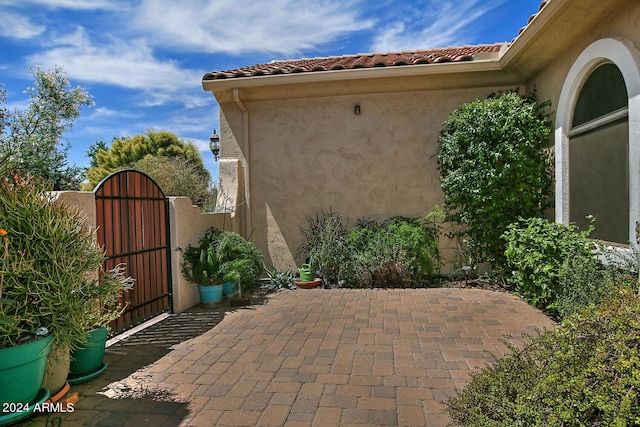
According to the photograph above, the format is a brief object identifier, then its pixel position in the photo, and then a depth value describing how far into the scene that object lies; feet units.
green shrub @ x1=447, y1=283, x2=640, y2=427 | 6.13
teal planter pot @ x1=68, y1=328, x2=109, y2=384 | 11.09
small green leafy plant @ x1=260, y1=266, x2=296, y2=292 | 23.93
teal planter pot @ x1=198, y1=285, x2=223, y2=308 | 19.54
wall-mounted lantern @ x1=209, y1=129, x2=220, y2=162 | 36.52
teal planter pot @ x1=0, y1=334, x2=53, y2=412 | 8.29
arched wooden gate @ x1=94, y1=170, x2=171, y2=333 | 15.06
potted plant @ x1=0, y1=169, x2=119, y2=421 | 8.79
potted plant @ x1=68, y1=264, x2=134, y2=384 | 10.77
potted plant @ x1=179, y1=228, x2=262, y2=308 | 19.15
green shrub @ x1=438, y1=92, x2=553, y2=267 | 20.10
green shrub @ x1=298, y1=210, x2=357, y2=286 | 23.45
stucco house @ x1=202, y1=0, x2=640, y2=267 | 23.43
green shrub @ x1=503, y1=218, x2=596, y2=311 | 15.56
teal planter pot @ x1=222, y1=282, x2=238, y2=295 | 21.03
